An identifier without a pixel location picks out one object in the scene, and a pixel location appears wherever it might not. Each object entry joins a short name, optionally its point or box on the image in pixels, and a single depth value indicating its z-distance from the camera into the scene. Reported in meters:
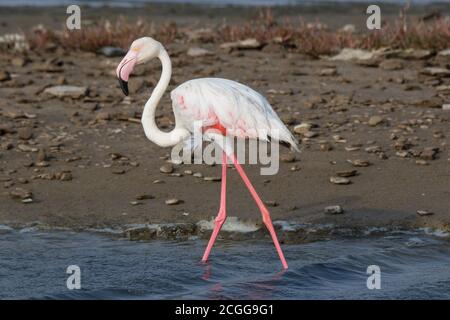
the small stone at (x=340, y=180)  18.00
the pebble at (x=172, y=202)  17.35
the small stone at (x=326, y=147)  19.41
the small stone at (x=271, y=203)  17.42
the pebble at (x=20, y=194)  17.59
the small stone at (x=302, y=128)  20.37
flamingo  15.77
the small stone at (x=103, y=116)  21.31
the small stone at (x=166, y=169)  18.64
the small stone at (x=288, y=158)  18.95
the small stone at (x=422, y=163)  18.78
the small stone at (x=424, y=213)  16.80
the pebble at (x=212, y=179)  18.34
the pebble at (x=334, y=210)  16.91
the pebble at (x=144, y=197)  17.64
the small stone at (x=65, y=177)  18.39
